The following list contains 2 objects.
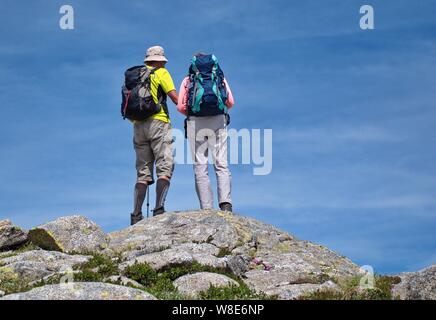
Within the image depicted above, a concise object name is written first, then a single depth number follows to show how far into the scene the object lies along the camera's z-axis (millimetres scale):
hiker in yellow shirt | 20969
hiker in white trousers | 20516
